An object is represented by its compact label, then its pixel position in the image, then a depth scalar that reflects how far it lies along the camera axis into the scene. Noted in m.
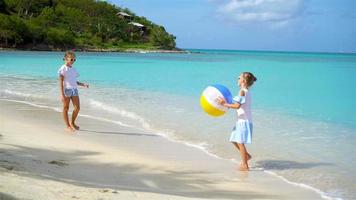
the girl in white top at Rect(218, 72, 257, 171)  7.25
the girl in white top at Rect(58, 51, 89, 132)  9.69
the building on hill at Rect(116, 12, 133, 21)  122.56
